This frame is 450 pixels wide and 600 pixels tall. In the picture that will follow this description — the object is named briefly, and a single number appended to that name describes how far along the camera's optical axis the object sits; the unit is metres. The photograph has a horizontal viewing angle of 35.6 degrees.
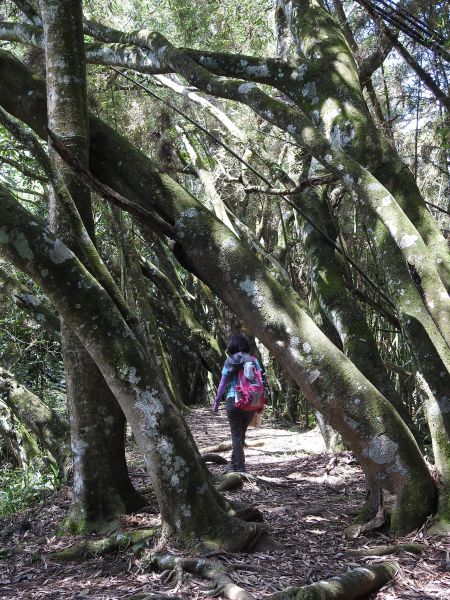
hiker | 7.66
